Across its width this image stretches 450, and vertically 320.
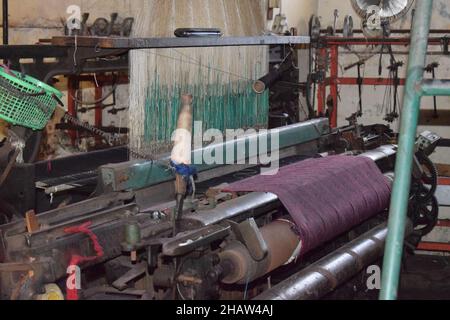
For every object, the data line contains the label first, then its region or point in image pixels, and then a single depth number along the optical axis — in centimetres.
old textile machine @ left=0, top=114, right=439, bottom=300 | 229
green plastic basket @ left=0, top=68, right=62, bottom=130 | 249
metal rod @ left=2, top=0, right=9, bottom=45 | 402
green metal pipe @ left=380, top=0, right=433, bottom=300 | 158
